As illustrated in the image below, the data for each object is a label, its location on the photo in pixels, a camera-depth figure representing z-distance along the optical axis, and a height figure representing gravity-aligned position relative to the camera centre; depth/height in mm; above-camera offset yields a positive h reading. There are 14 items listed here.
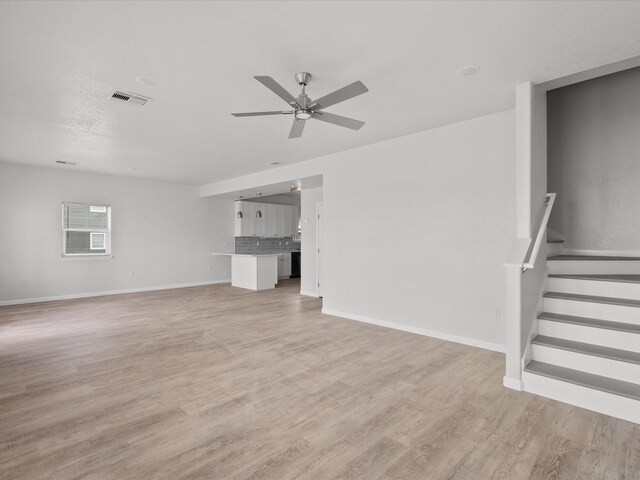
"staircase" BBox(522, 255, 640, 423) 2580 -897
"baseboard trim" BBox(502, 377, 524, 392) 2912 -1289
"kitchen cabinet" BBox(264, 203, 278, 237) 10656 +597
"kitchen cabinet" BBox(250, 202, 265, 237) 10438 +618
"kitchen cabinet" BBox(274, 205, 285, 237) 10891 +607
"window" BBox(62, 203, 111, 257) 7478 +212
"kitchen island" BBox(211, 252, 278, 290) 8523 -842
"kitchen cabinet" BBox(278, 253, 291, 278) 10781 -894
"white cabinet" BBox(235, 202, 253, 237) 10250 +601
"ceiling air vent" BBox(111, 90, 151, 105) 3520 +1527
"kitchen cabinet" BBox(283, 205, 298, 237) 11188 +590
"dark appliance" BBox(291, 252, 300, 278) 11086 -874
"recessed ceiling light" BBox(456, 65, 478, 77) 2932 +1502
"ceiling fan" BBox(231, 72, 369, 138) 2589 +1162
